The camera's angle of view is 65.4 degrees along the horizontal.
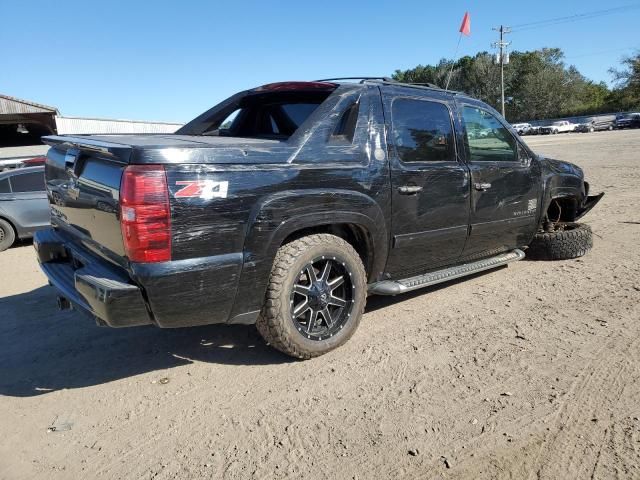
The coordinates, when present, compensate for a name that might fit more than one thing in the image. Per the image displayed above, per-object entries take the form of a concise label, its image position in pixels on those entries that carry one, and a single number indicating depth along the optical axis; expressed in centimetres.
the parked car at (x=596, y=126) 4856
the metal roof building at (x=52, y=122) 2291
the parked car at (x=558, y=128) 5259
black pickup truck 274
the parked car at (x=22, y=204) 857
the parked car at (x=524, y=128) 5653
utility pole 4773
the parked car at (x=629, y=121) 4631
